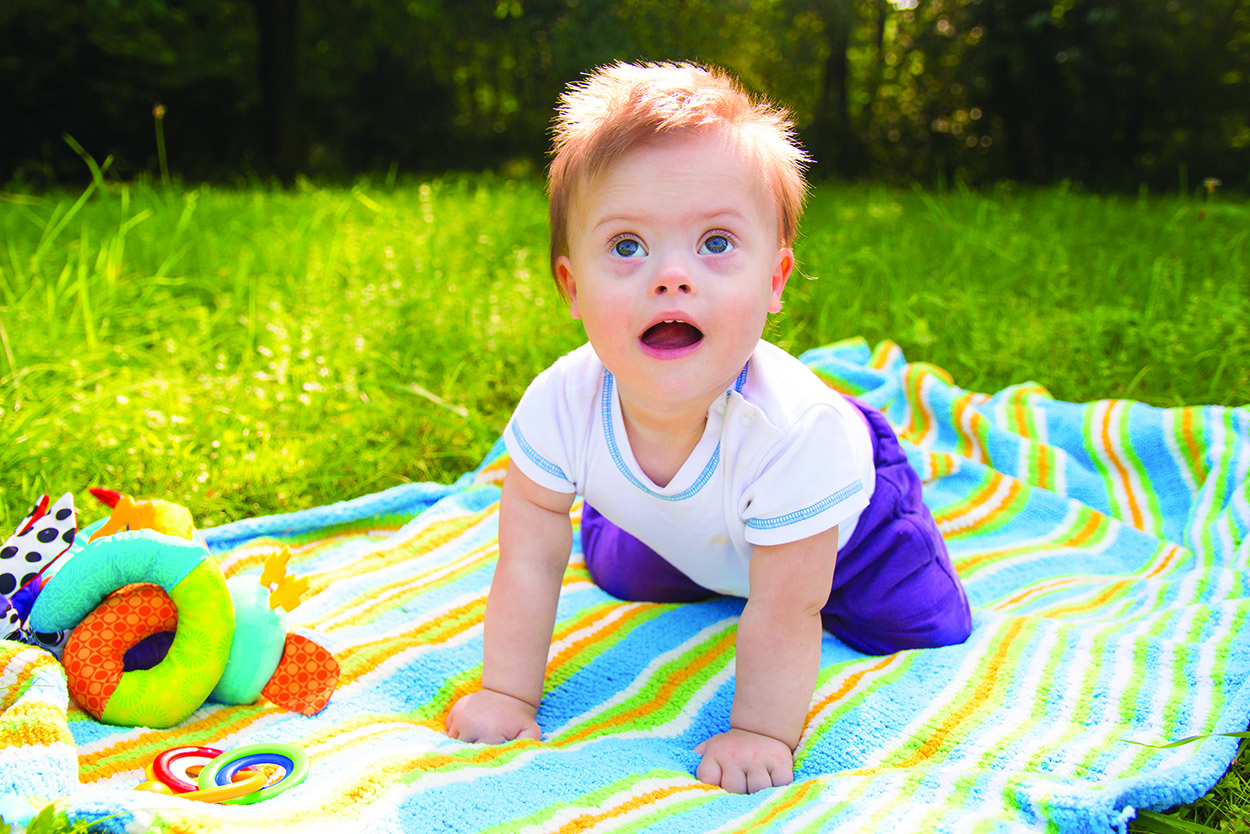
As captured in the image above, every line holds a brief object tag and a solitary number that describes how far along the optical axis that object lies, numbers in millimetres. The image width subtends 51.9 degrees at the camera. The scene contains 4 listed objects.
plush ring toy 661
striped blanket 608
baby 627
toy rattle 603
